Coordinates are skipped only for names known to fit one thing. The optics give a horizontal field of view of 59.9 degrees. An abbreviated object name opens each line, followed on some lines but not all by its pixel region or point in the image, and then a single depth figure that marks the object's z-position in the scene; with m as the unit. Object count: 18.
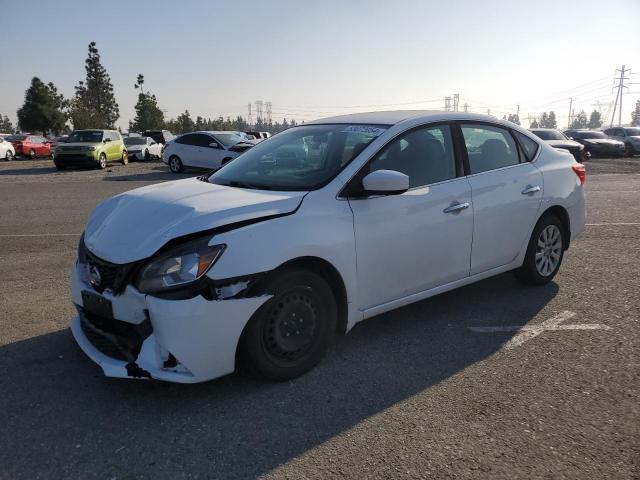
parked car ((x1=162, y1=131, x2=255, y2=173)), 20.61
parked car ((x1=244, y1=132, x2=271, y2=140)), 36.10
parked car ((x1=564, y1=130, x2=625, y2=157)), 29.73
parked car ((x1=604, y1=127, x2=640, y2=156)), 31.02
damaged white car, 3.06
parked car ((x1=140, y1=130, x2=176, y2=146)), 38.91
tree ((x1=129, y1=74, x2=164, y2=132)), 81.06
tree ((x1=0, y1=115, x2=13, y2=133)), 130.11
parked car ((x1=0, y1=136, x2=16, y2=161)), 30.84
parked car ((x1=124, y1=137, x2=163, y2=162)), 30.36
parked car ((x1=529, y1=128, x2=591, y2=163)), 22.02
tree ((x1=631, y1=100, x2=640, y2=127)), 140.05
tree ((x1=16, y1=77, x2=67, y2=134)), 66.69
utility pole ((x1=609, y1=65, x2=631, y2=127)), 116.24
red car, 33.66
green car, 22.64
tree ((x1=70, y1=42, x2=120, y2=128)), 89.75
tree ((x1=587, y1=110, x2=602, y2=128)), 176.02
